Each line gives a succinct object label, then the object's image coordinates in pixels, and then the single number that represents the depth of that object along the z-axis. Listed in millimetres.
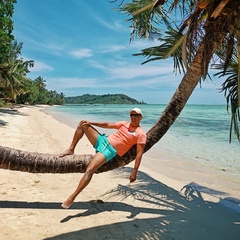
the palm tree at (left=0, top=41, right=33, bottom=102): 22953
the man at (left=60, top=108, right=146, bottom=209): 3664
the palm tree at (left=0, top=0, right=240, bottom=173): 3311
